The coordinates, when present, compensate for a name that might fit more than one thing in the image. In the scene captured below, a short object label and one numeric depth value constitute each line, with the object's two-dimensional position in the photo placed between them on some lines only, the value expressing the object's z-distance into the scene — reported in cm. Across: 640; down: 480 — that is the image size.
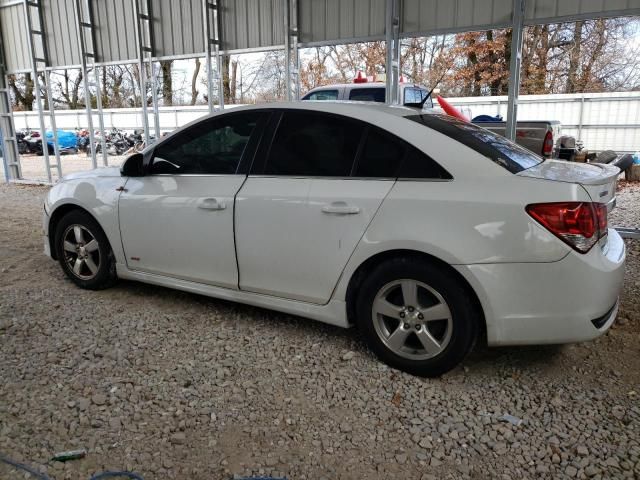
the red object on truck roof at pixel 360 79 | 985
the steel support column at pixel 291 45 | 847
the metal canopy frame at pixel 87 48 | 1093
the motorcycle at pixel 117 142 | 2338
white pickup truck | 867
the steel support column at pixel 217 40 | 930
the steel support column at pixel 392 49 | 754
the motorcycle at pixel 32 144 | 2412
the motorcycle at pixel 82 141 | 2469
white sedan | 258
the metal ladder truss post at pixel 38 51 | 1157
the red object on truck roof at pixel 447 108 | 825
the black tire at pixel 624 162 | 547
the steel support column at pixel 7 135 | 1278
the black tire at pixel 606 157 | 671
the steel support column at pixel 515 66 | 670
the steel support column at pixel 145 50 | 1001
